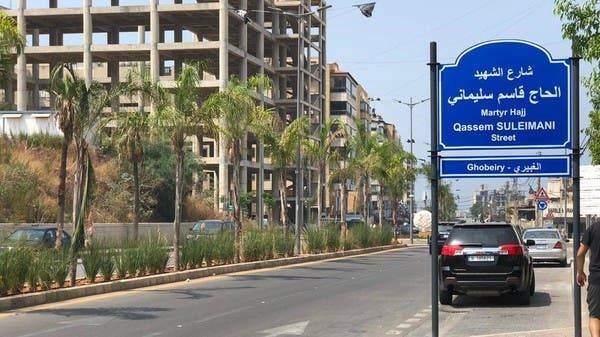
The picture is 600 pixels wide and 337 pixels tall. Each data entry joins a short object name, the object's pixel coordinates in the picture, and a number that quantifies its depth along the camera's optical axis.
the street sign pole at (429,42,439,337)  8.56
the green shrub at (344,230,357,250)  38.12
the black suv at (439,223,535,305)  16.11
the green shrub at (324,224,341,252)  35.44
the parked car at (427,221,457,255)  36.39
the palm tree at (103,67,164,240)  22.28
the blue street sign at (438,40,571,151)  8.78
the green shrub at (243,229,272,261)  27.41
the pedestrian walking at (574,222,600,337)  8.58
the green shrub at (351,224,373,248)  40.16
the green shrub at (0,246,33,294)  15.74
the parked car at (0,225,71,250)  16.56
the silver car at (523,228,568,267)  30.50
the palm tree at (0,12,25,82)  13.89
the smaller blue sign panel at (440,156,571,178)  8.95
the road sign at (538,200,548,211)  48.42
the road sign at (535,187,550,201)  46.62
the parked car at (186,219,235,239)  37.79
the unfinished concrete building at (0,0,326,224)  70.88
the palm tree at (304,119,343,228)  39.97
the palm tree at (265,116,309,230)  34.53
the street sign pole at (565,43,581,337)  8.56
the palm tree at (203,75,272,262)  26.02
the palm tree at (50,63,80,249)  18.41
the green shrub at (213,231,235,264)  25.18
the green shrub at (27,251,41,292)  16.44
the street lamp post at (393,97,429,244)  60.18
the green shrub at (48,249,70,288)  17.16
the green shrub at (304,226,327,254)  34.06
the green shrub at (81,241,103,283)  18.75
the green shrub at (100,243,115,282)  19.09
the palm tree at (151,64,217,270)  23.06
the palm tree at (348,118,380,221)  44.25
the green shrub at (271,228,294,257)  29.75
